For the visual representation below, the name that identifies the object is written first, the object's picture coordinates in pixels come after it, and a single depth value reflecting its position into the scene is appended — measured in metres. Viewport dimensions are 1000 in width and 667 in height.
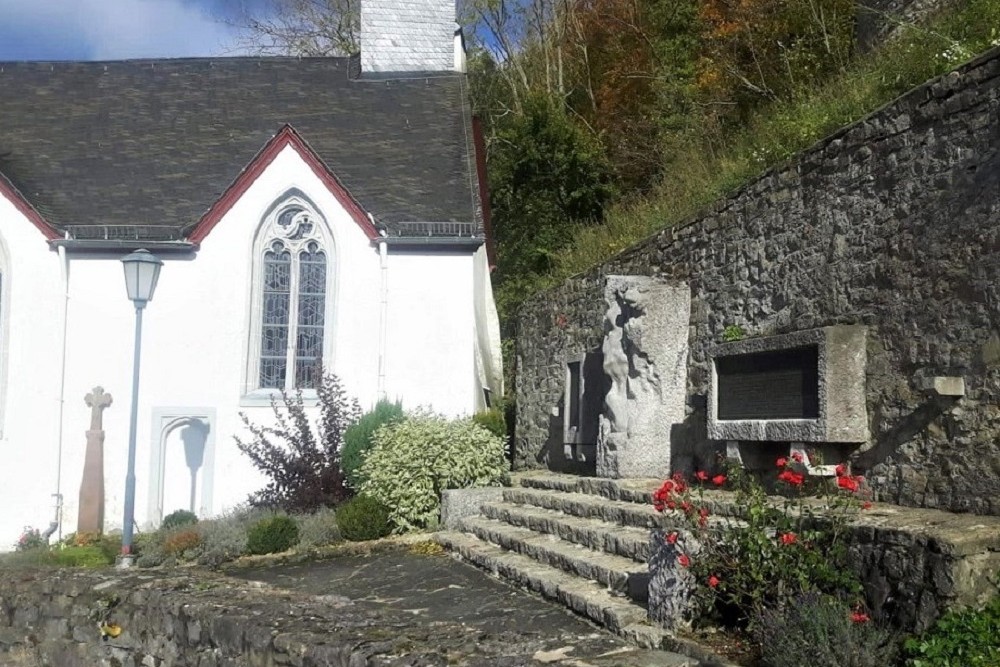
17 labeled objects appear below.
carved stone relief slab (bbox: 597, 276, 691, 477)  9.74
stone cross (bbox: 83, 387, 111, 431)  15.11
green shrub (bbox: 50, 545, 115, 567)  12.40
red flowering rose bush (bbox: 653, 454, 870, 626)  5.30
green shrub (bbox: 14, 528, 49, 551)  14.63
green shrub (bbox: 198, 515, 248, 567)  11.65
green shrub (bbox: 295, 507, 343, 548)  11.65
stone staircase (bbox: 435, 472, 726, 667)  6.31
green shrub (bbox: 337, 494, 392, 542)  11.42
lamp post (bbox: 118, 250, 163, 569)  11.45
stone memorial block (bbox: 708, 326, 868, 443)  7.00
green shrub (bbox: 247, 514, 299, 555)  11.57
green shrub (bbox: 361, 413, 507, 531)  11.72
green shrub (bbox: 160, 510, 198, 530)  14.10
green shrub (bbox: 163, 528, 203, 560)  11.95
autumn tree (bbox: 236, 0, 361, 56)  30.08
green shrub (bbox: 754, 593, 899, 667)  4.62
